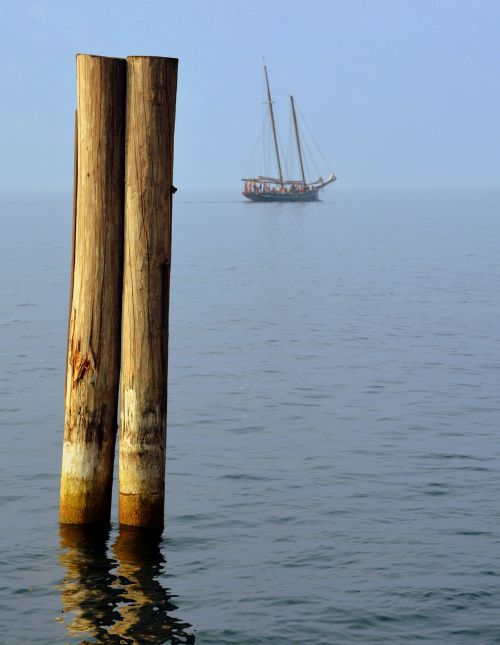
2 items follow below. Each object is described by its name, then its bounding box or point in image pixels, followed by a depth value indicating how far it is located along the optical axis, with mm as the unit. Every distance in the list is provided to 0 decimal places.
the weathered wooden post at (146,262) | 17750
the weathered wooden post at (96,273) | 17812
